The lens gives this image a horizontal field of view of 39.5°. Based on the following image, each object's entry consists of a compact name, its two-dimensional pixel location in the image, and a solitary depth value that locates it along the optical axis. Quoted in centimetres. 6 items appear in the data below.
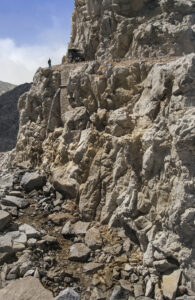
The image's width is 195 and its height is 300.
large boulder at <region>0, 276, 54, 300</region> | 853
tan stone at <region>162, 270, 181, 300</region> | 823
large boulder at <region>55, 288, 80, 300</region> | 837
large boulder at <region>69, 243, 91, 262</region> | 1064
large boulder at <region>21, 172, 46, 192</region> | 1634
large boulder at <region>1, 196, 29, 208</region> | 1441
